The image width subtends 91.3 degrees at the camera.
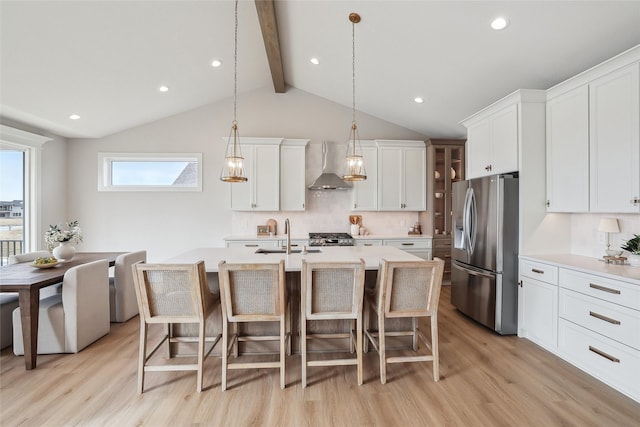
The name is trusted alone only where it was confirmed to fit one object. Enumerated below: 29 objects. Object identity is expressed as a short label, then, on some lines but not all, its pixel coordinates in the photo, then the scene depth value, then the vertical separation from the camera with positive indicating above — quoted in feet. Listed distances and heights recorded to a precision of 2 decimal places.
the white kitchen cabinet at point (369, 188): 17.17 +1.38
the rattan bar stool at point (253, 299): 7.31 -2.05
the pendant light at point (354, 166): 9.80 +1.48
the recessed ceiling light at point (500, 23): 8.60 +5.32
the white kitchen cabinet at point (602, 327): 7.11 -2.85
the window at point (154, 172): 17.56 +2.32
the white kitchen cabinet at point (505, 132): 10.28 +2.89
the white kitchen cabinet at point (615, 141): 7.80 +1.94
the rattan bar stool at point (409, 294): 7.56 -1.98
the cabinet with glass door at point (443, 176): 17.02 +2.06
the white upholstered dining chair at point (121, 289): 11.88 -2.96
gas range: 15.75 -1.38
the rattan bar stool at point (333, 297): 7.41 -2.04
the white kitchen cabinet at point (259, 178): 16.46 +1.84
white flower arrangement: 11.17 -0.84
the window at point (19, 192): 14.19 +0.99
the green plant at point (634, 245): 8.36 -0.86
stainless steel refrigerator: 10.51 -1.36
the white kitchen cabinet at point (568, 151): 9.09 +1.92
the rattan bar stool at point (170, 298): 7.16 -2.01
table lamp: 9.03 -0.39
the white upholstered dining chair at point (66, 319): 9.21 -3.19
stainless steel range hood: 16.16 +1.61
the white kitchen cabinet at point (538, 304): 9.25 -2.82
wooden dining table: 8.23 -2.26
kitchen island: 9.07 -2.44
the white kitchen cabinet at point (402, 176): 17.16 +2.07
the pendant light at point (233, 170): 9.35 +1.29
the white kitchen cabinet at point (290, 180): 16.69 +1.76
